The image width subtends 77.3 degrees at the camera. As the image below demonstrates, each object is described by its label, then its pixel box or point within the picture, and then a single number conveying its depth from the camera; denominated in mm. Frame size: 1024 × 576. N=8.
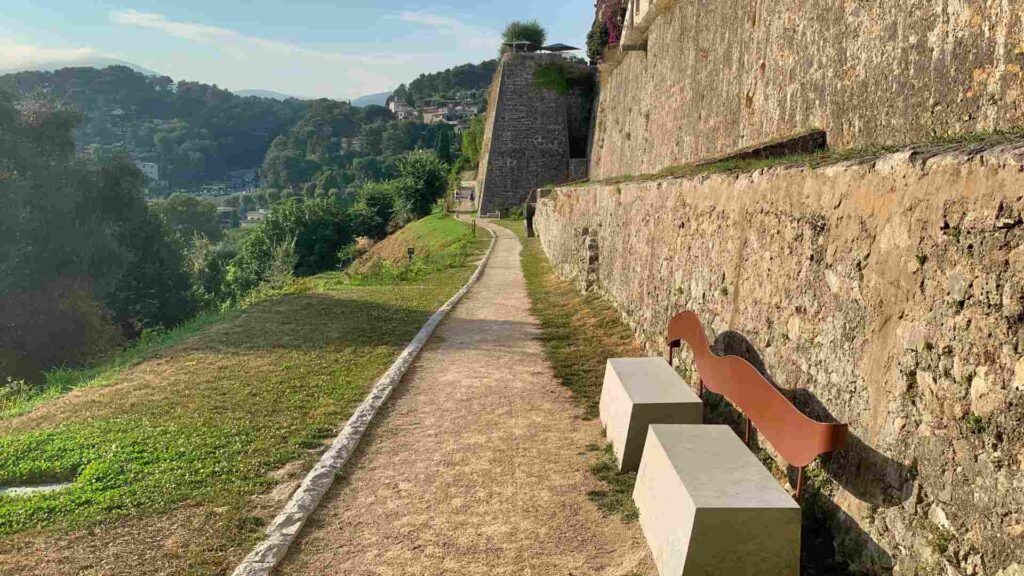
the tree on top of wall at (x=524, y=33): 37719
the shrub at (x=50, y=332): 18000
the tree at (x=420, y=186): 39938
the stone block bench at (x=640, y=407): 4250
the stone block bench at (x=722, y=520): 2693
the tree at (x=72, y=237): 19812
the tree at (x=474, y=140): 46438
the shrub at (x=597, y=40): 31812
